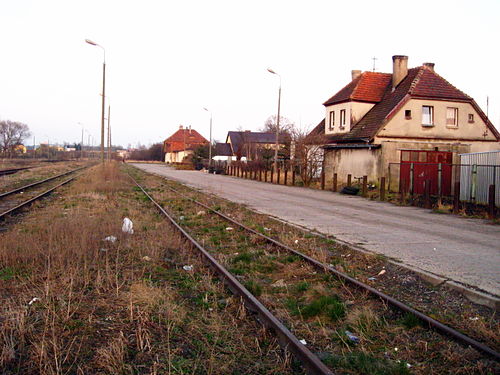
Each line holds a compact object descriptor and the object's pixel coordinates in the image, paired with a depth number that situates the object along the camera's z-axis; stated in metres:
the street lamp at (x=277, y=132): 33.47
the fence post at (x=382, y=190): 20.95
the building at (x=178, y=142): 117.62
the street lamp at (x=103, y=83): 28.97
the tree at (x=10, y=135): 103.38
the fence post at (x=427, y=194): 17.93
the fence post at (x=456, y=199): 16.06
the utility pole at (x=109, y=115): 46.14
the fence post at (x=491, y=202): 14.49
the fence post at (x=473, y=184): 17.62
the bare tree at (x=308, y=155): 30.34
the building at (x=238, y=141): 69.91
